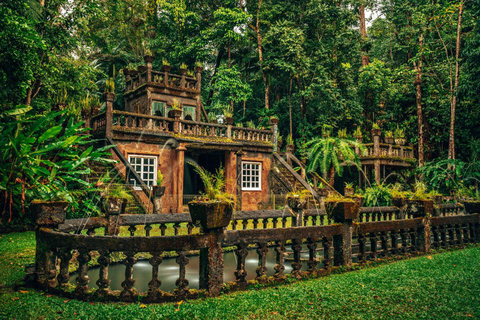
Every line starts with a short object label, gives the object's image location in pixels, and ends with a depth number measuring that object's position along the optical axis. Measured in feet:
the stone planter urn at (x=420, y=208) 27.66
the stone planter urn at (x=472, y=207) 33.50
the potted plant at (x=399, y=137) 76.74
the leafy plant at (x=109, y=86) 48.29
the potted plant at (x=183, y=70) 65.31
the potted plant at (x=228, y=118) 59.31
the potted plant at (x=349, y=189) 45.18
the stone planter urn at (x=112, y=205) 22.47
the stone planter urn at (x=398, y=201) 33.30
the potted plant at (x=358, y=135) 73.58
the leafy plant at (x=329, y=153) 57.26
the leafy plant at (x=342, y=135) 66.79
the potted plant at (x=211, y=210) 15.25
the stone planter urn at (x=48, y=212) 16.81
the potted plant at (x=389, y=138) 73.97
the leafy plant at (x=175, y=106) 54.75
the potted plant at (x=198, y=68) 67.87
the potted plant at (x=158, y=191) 36.14
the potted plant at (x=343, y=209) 21.43
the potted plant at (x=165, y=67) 64.03
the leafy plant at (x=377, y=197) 53.06
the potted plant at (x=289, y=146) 68.90
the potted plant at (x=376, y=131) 69.10
